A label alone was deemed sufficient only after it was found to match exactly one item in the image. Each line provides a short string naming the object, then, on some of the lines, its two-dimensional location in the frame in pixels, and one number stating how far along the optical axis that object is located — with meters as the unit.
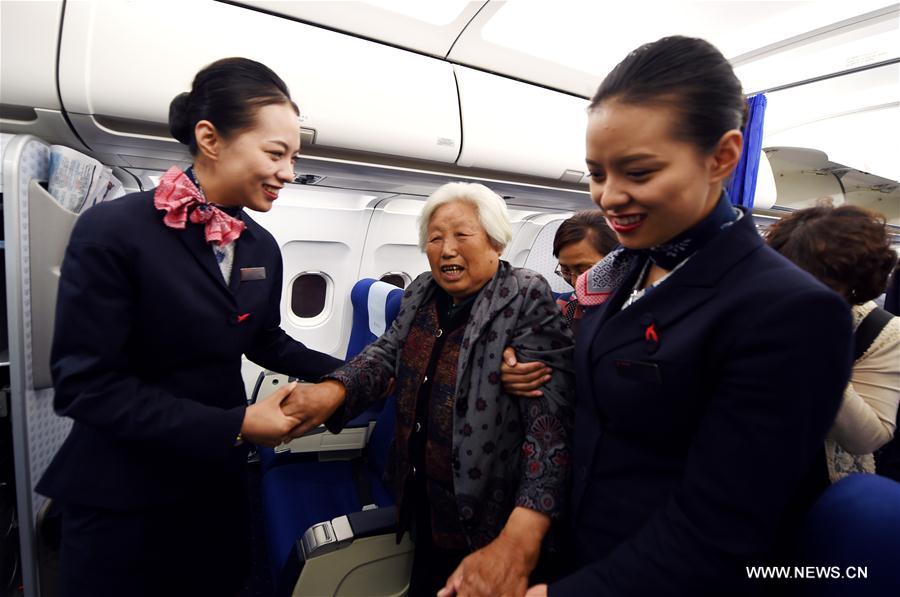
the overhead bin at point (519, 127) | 2.35
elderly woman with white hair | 1.18
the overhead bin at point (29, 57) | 1.44
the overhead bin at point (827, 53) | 2.06
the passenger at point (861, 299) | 1.29
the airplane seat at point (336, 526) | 1.56
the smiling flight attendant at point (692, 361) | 0.67
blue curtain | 1.81
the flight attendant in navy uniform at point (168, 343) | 1.07
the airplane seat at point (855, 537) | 0.71
